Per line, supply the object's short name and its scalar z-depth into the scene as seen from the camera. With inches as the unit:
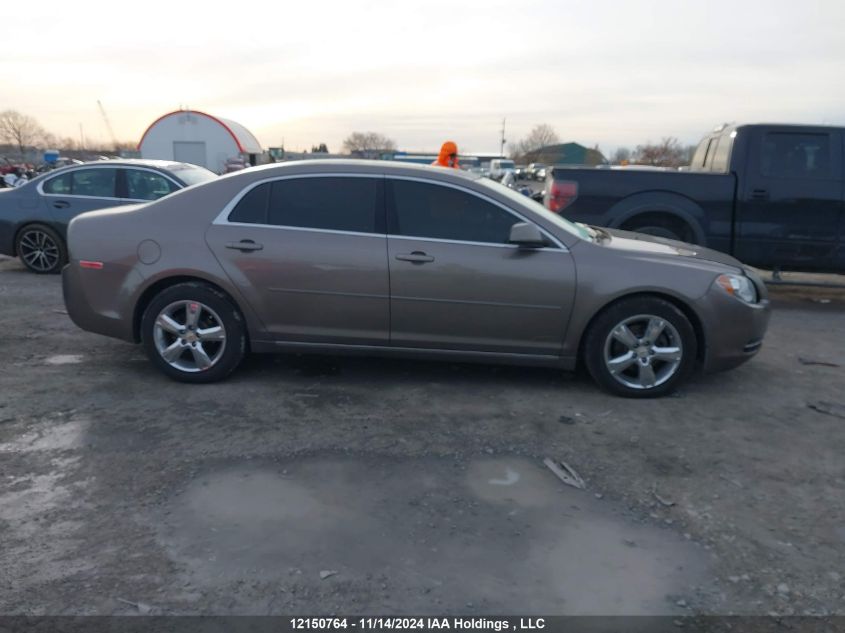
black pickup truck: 302.5
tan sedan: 193.9
